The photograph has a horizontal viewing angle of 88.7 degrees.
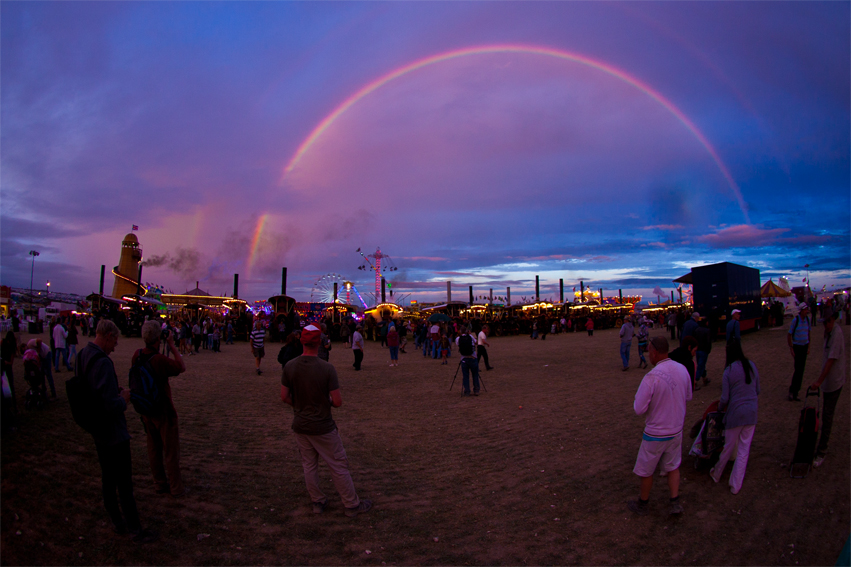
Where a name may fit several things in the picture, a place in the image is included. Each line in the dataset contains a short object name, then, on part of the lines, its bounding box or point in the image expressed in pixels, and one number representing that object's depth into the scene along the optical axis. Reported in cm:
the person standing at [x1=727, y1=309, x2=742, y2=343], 867
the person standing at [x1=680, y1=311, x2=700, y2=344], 1038
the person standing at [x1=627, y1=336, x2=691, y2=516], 406
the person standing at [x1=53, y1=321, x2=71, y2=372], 1220
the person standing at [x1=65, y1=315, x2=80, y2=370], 1431
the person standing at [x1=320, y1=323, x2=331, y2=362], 1097
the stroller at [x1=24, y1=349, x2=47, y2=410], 721
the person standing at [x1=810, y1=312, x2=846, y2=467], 520
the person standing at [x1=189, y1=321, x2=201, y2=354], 2125
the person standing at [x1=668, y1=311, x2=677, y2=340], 2294
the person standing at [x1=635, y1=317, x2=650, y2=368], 1317
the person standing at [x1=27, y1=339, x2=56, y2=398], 789
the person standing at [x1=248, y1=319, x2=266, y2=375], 1371
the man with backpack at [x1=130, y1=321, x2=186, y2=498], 425
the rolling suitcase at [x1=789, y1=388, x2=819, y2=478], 489
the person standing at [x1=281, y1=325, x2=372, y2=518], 420
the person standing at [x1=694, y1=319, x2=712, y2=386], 1016
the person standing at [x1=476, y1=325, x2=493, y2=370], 1242
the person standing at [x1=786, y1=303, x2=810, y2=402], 804
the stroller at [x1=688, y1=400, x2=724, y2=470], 505
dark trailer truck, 2033
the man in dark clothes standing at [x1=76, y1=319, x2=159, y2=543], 356
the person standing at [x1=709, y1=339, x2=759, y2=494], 460
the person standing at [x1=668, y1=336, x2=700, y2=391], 688
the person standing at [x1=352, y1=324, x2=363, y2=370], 1461
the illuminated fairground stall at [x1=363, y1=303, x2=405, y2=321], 4141
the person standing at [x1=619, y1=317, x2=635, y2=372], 1285
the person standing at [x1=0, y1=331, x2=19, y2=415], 791
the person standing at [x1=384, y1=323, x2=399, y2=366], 1644
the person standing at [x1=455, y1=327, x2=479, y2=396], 1018
